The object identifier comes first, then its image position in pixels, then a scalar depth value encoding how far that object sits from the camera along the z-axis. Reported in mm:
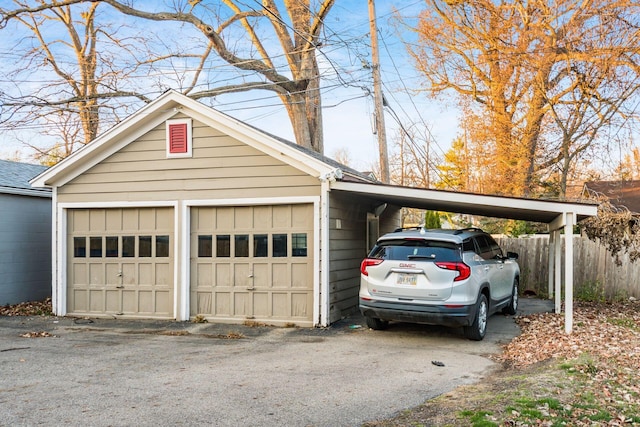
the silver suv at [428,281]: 8219
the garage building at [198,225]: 10484
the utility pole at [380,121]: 16250
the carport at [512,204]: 8719
